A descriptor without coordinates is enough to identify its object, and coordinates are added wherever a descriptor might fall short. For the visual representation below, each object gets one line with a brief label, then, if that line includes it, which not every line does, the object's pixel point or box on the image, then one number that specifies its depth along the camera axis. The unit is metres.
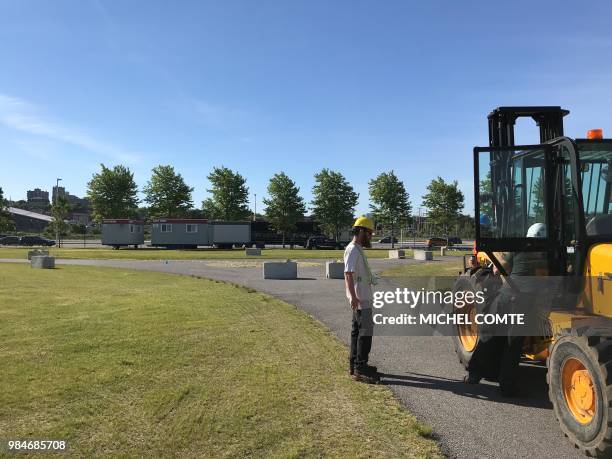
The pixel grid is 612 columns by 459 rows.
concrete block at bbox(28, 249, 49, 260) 29.17
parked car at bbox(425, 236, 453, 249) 58.84
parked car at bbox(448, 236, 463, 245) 61.66
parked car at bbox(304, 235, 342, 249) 55.88
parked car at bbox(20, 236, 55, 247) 63.53
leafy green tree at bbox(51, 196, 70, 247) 58.91
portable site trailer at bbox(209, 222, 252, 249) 52.38
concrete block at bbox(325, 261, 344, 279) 19.22
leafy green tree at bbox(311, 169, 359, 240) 60.56
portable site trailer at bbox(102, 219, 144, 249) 51.44
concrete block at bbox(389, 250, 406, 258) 34.25
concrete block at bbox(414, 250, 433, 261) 31.98
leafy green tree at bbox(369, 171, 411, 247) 54.66
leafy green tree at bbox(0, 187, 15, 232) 65.71
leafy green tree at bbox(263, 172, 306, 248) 60.00
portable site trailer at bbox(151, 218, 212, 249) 50.81
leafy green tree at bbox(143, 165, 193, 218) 61.28
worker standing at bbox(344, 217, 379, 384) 5.90
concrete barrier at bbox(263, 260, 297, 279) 19.14
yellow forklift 3.73
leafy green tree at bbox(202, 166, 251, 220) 62.84
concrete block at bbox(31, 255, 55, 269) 23.81
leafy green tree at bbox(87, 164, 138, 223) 61.84
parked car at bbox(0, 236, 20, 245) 67.50
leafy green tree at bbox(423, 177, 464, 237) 53.06
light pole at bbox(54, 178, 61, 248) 58.59
